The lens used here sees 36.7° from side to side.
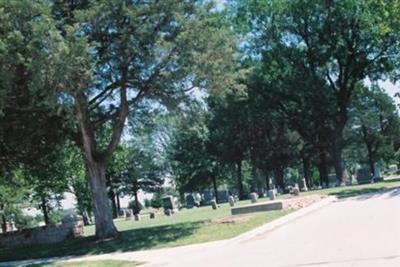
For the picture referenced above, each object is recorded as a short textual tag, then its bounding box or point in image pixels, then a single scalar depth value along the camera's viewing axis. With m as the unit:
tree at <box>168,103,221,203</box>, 64.62
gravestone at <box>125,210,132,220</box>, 49.06
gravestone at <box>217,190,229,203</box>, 57.84
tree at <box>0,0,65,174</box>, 17.53
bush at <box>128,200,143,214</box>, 72.99
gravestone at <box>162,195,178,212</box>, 48.88
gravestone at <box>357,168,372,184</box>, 50.42
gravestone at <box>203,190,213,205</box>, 57.95
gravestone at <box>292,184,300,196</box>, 37.62
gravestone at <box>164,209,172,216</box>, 40.98
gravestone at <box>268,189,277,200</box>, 34.83
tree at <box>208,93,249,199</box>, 58.05
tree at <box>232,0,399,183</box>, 43.78
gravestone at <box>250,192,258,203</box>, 36.56
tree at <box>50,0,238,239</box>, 19.02
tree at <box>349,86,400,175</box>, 68.44
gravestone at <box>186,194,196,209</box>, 56.42
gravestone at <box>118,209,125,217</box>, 67.44
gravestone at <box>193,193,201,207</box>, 57.66
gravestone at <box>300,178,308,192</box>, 50.80
